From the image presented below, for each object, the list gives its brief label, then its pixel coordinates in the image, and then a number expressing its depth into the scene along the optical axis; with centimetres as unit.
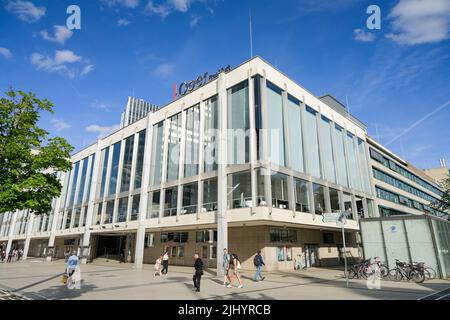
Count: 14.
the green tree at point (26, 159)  1346
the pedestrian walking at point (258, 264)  1659
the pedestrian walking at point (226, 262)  1461
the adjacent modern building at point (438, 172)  8800
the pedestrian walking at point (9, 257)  3913
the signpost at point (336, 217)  1423
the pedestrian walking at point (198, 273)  1221
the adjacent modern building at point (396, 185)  4158
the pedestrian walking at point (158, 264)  1947
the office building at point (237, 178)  2258
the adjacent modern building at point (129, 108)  19950
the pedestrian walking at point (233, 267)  1415
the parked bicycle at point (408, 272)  1550
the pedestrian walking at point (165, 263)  1990
